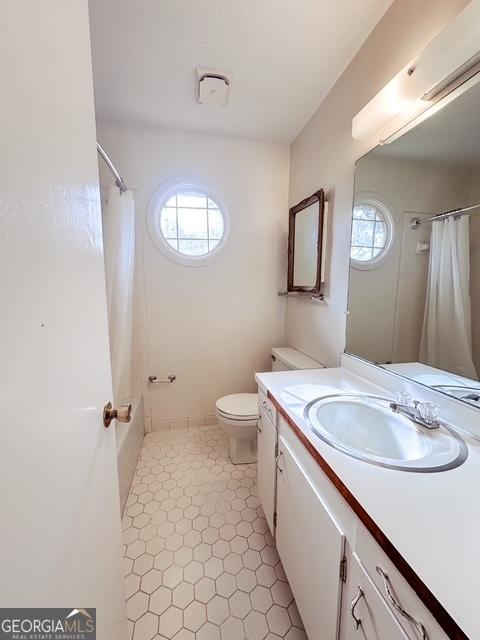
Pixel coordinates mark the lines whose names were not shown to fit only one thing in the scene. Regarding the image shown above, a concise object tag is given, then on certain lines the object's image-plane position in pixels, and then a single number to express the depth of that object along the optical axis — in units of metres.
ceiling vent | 1.56
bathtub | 1.61
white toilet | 1.86
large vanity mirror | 0.94
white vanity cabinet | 0.53
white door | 0.38
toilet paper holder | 2.34
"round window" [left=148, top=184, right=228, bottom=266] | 2.23
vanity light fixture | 0.82
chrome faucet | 0.93
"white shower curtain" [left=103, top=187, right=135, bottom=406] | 1.79
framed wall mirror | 1.80
